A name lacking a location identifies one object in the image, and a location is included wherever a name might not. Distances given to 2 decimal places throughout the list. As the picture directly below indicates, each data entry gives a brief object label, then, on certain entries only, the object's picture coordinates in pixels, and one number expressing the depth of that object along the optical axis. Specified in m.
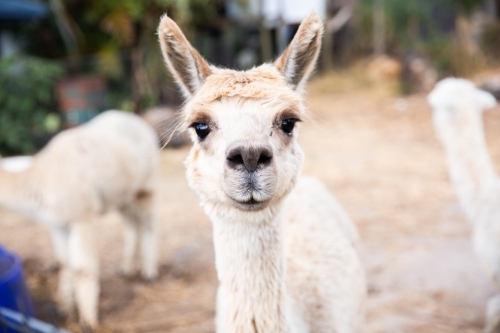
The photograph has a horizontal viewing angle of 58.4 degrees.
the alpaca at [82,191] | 3.43
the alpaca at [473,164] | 3.01
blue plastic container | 2.88
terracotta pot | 8.87
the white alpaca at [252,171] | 1.68
